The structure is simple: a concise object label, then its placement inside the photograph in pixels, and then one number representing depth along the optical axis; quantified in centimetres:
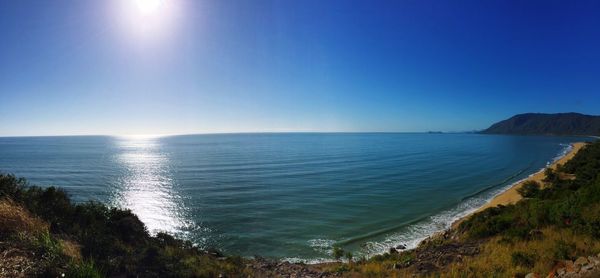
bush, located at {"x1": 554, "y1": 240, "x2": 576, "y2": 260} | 862
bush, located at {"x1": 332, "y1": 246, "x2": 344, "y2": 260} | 1684
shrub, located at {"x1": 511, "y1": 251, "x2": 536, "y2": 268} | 889
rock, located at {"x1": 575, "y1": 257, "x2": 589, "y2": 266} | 691
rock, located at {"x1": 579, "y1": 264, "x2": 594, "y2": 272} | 630
